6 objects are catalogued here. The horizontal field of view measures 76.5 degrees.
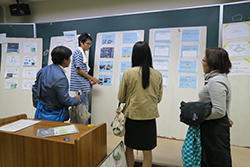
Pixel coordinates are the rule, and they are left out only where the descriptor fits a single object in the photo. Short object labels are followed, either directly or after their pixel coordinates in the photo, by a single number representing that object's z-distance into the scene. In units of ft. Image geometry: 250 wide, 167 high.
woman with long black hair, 4.23
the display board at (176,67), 7.09
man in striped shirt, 7.00
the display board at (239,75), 6.53
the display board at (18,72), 9.86
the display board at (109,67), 8.15
